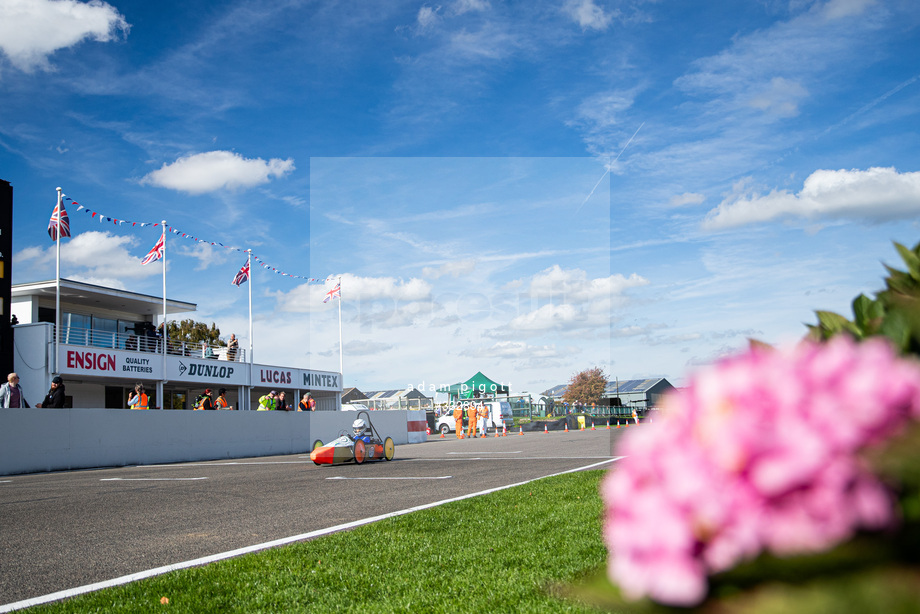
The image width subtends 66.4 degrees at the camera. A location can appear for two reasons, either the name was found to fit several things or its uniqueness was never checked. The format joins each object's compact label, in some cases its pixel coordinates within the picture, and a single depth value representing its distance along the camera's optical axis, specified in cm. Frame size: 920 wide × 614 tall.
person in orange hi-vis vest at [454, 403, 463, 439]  3622
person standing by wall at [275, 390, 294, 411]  2467
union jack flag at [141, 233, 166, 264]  3103
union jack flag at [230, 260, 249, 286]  3590
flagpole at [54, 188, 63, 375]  2752
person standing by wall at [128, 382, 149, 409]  2108
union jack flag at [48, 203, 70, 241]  2573
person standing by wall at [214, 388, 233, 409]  2253
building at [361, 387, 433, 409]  7825
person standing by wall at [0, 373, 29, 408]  1634
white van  4247
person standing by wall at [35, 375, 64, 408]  1692
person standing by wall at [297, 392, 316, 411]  2523
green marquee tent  4881
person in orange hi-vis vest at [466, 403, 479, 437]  3632
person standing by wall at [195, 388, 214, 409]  2219
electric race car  1443
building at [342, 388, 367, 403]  9488
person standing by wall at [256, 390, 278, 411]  2373
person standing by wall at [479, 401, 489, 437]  3581
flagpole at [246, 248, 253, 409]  4062
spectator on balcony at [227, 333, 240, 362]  3634
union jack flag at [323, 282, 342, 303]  4091
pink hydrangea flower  59
